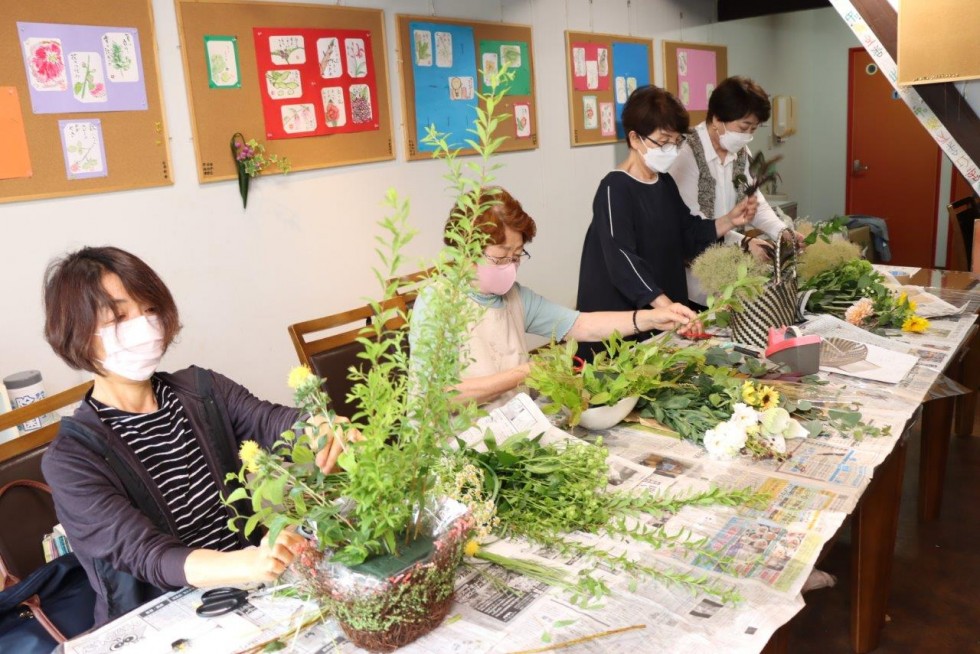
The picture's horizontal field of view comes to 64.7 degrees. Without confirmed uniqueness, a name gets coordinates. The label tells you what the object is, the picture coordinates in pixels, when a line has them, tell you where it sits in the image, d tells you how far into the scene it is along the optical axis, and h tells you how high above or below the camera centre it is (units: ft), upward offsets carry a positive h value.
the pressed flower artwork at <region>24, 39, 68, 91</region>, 8.95 +1.62
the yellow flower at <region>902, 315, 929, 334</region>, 8.46 -1.89
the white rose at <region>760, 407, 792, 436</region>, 5.70 -1.91
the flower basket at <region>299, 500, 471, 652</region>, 3.48 -1.82
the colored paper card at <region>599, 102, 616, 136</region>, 18.31 +1.16
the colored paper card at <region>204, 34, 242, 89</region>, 10.66 +1.80
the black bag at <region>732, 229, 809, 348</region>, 7.86 -1.55
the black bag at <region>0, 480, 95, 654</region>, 4.71 -2.51
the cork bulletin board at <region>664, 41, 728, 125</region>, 20.59 +2.50
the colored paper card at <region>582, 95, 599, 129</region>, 17.72 +1.31
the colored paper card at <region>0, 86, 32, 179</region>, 8.80 +0.78
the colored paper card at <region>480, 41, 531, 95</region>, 15.10 +2.29
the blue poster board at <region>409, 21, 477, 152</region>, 13.74 +1.74
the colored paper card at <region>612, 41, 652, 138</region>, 18.58 +2.36
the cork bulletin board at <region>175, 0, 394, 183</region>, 10.64 +1.59
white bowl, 6.08 -1.91
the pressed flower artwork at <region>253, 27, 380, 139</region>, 11.42 +1.62
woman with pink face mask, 6.59 -1.46
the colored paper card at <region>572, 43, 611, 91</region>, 17.31 +2.31
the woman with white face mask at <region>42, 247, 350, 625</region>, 4.41 -1.62
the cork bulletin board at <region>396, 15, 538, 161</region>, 13.61 +1.91
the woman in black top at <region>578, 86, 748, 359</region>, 9.12 -0.69
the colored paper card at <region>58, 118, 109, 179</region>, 9.37 +0.66
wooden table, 6.59 -3.42
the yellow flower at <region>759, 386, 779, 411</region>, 5.96 -1.82
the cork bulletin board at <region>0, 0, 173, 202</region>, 8.89 +1.23
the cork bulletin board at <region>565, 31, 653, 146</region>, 17.34 +2.08
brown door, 25.20 -0.47
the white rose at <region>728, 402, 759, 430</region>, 5.64 -1.85
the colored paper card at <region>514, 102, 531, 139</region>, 15.97 +1.12
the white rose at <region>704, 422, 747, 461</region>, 5.54 -1.98
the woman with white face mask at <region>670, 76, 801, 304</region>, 10.66 +0.08
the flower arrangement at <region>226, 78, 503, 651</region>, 3.45 -1.35
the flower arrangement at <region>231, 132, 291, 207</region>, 11.00 +0.46
